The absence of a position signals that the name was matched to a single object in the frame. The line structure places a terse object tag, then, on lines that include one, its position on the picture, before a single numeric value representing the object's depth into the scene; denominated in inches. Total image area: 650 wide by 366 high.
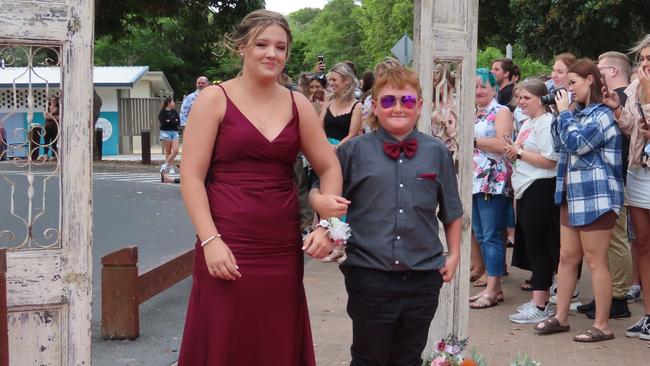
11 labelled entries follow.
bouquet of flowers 193.9
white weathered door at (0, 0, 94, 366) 150.9
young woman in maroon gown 144.8
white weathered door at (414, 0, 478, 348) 192.4
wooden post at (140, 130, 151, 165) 1037.8
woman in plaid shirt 237.5
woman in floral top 288.8
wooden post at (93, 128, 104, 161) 1082.1
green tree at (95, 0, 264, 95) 949.2
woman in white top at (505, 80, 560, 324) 272.4
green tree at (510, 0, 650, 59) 699.4
